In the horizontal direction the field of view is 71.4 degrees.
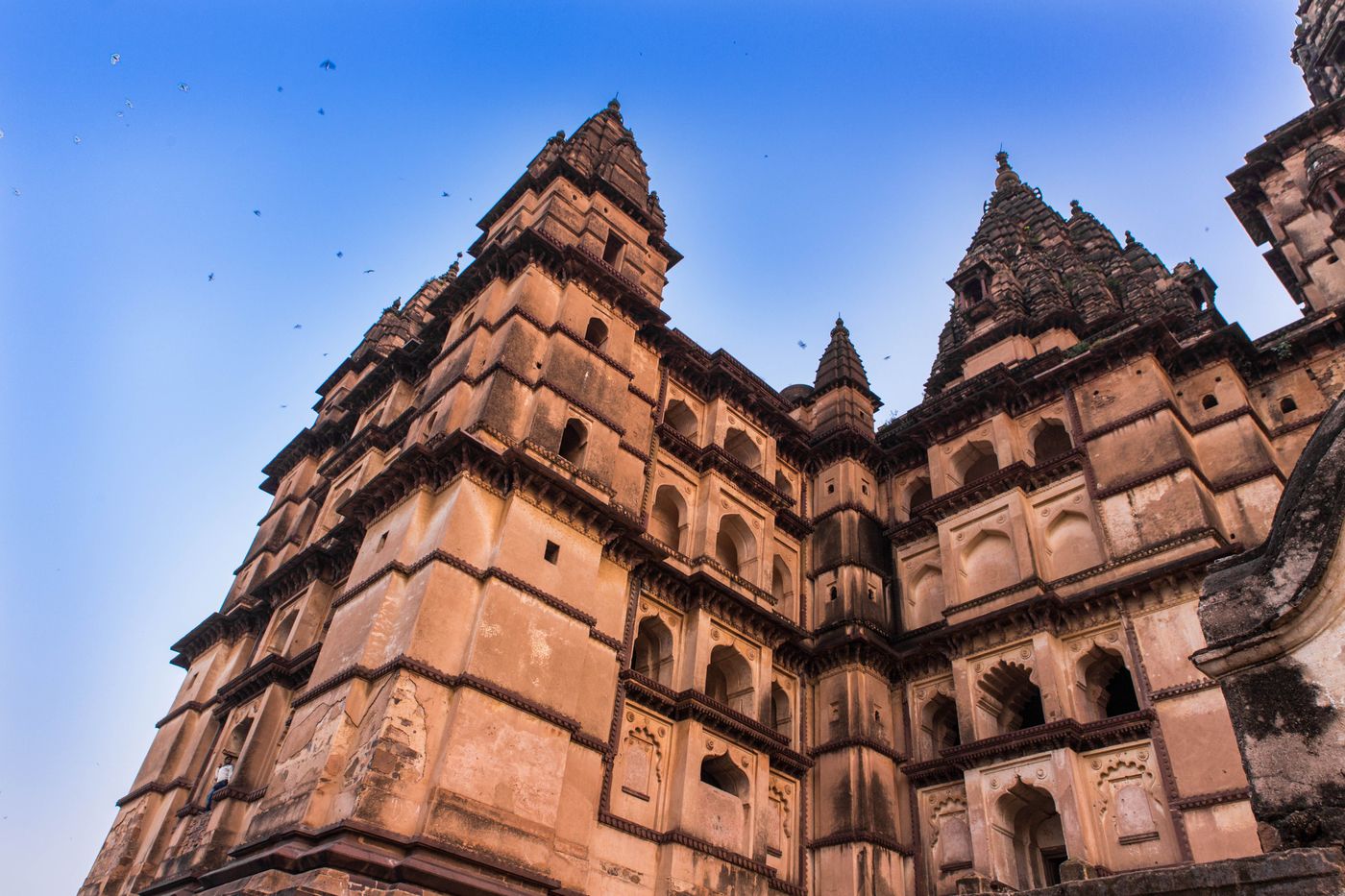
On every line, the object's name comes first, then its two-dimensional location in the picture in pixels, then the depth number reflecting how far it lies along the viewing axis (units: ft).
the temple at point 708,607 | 50.26
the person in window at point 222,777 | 62.90
